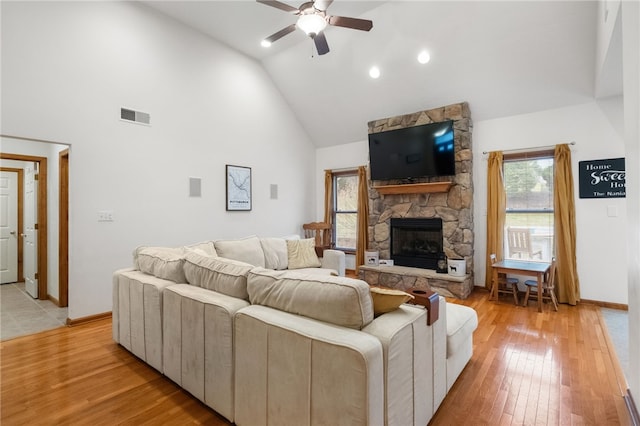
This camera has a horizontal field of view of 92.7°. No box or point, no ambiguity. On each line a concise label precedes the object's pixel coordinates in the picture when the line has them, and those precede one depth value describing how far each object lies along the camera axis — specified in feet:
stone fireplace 14.58
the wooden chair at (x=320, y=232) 19.15
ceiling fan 8.67
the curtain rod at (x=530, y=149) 12.83
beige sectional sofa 4.07
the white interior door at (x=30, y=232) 14.16
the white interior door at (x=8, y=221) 16.51
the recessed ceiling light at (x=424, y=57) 13.30
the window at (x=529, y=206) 13.66
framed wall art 15.71
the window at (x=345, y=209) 20.18
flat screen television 14.75
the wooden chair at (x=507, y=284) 12.82
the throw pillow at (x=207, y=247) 11.20
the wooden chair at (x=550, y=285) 12.21
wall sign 11.92
